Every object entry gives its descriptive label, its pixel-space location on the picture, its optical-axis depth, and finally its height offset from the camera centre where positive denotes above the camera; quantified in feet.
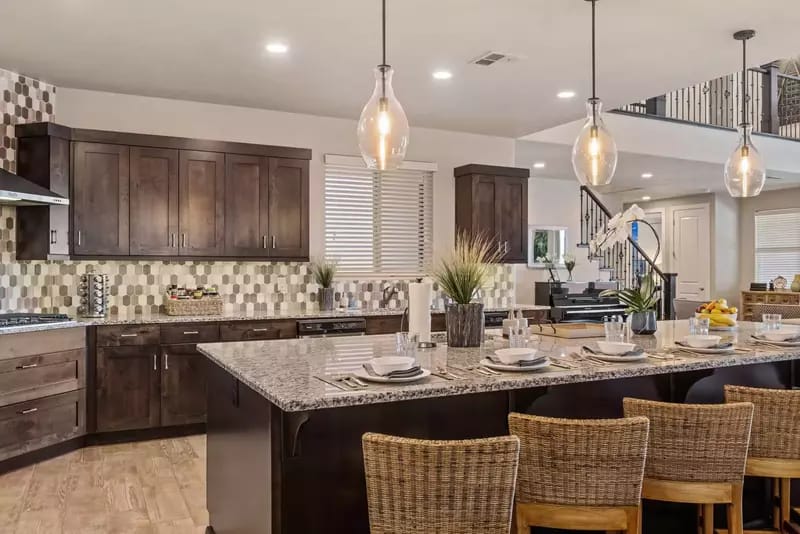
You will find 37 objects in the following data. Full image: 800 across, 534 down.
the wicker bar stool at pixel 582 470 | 6.47 -2.04
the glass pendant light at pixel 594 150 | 11.59 +2.24
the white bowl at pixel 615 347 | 9.22 -1.10
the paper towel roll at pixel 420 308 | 10.25 -0.59
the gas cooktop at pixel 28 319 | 13.96 -1.08
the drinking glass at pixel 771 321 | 12.00 -0.93
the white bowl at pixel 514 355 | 8.39 -1.11
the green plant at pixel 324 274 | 19.57 -0.07
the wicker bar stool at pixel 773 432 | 8.05 -2.04
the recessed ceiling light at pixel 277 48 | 13.71 +4.88
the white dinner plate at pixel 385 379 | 7.29 -1.23
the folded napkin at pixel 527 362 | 8.30 -1.19
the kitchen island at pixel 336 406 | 7.08 -1.75
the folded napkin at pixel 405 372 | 7.48 -1.20
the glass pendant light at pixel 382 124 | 9.91 +2.32
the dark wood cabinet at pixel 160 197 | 15.78 +2.05
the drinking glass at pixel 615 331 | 9.99 -0.93
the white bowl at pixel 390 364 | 7.53 -1.10
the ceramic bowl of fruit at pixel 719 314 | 12.98 -0.87
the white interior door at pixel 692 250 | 34.76 +1.21
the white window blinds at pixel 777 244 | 32.89 +1.50
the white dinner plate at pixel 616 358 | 8.97 -1.22
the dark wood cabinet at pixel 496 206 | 21.47 +2.28
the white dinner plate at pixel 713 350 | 9.80 -1.21
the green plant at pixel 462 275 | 10.28 -0.05
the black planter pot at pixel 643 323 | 12.02 -0.96
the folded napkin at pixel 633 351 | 9.30 -1.18
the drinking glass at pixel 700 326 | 10.83 -0.92
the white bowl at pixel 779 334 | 11.05 -1.09
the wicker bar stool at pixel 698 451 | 7.16 -2.04
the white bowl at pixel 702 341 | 10.03 -1.10
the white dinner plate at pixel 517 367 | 8.10 -1.22
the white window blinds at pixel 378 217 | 20.47 +1.83
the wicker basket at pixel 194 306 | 17.16 -0.93
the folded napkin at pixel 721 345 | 10.00 -1.16
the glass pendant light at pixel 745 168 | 13.32 +2.18
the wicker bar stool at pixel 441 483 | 5.65 -1.90
